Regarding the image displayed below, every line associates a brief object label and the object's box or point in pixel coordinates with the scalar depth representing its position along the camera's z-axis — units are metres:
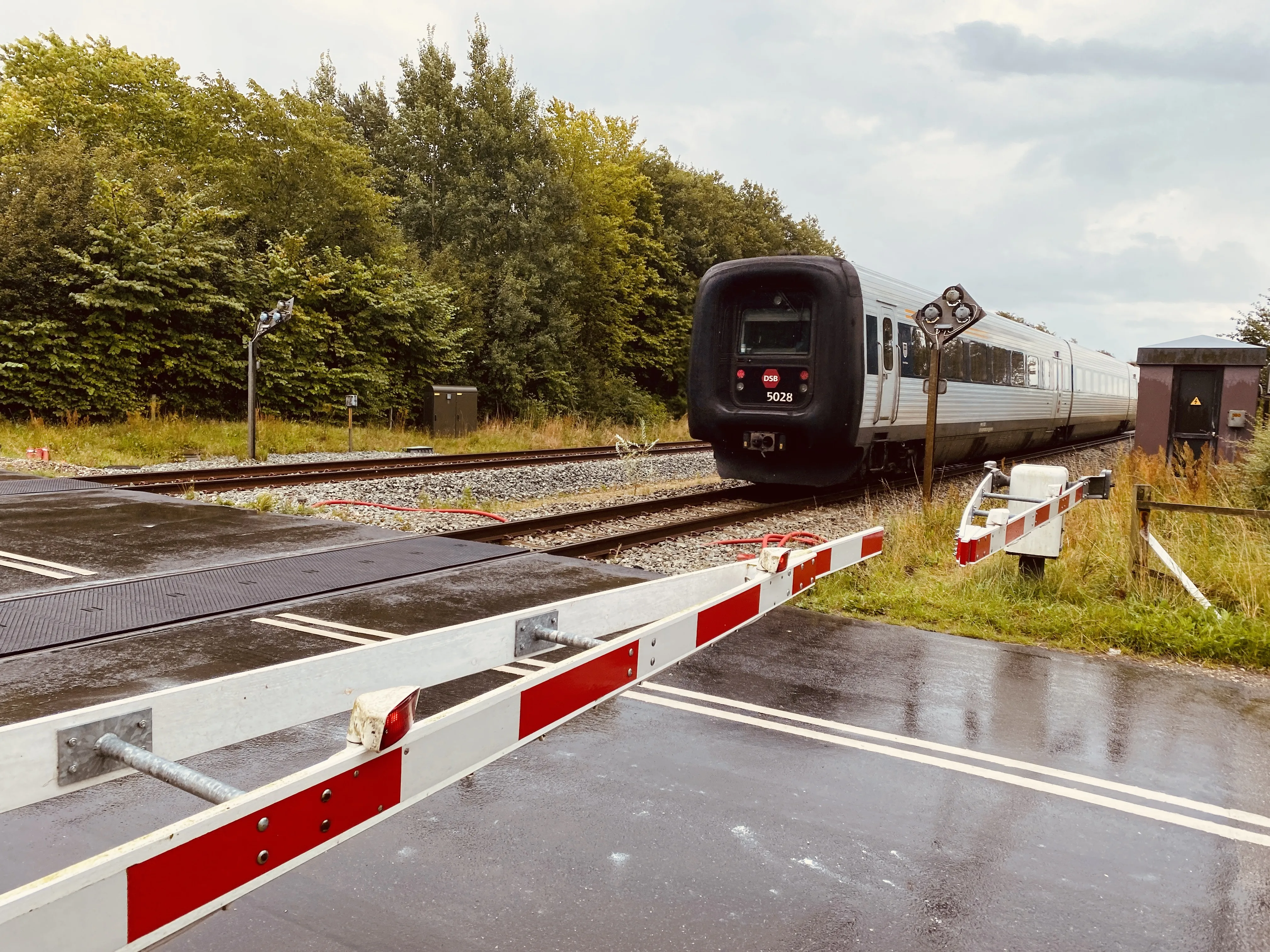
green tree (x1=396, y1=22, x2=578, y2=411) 31.08
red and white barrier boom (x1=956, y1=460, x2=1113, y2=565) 5.89
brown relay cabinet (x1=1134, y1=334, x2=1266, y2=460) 13.28
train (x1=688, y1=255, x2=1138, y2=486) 11.33
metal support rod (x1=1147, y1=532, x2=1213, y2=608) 6.13
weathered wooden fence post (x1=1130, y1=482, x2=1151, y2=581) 6.71
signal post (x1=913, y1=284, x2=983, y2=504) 9.87
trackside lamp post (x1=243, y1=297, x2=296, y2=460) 16.39
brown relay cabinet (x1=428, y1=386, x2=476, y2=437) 23.44
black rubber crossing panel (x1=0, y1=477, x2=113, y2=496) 10.74
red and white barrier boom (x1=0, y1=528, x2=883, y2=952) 1.28
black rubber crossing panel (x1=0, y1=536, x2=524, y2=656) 5.17
